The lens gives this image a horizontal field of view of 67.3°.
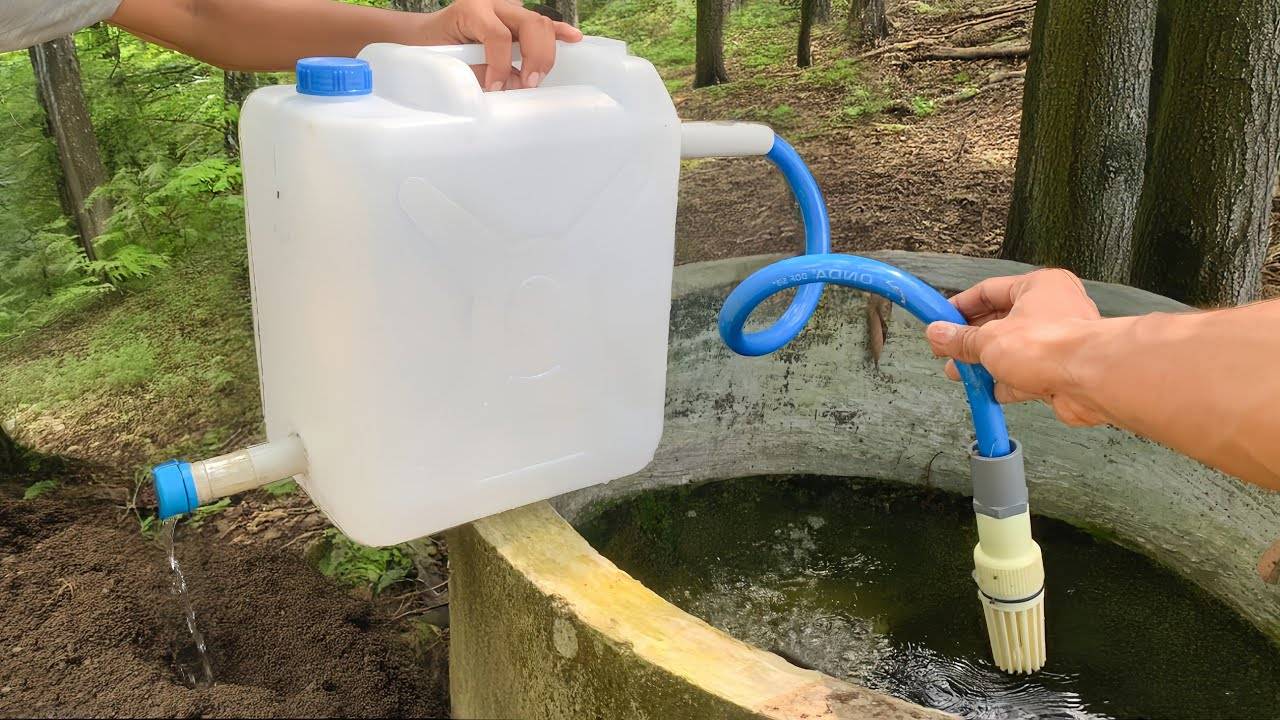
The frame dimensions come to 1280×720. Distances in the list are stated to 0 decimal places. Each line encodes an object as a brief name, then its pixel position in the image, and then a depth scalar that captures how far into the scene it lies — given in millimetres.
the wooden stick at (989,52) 3449
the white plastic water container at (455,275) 1025
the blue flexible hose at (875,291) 1075
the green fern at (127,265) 2879
